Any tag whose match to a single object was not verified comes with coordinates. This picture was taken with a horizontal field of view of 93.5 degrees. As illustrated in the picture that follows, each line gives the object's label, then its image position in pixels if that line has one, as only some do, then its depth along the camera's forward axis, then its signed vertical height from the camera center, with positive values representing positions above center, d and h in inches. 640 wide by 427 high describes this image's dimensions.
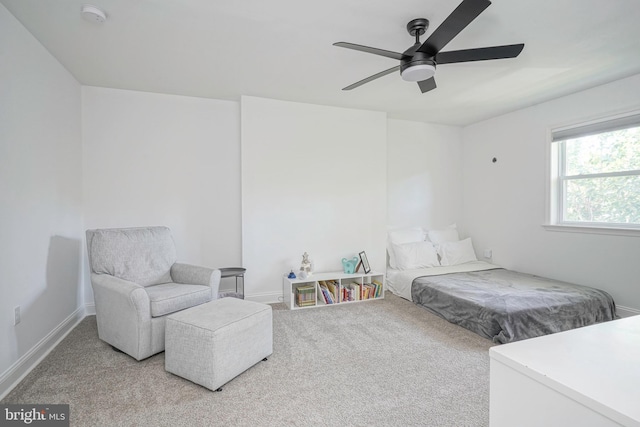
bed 101.0 -35.1
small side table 125.4 -27.5
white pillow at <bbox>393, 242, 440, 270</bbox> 159.9 -26.0
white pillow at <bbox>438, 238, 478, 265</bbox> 168.1 -25.6
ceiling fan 66.3 +39.1
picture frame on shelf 150.6 -28.5
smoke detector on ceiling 76.4 +50.0
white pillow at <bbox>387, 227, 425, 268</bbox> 167.0 -17.2
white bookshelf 137.4 -38.9
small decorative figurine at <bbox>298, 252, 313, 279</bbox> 138.3 -28.3
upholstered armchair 86.9 -26.0
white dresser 23.0 -14.8
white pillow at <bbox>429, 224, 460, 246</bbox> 177.9 -16.8
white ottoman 74.5 -35.4
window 121.4 +14.7
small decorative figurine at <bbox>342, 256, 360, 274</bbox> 148.6 -28.6
